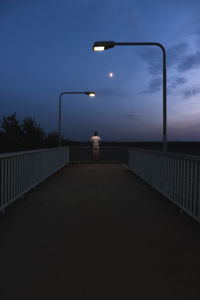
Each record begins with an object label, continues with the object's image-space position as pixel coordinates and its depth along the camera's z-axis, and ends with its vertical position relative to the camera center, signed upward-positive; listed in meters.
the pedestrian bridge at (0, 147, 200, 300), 2.47 -1.41
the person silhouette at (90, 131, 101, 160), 16.91 +0.13
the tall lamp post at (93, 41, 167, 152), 7.39 +2.94
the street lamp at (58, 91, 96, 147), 15.48 +3.21
